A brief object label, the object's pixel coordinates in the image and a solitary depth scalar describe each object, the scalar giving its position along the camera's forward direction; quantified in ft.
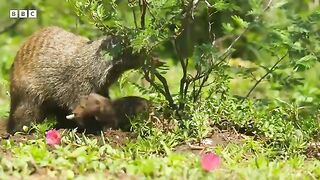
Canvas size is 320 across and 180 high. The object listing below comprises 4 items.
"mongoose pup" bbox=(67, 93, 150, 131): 39.70
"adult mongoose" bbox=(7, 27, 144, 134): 40.63
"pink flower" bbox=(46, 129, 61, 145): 34.81
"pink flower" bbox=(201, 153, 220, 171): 28.96
